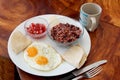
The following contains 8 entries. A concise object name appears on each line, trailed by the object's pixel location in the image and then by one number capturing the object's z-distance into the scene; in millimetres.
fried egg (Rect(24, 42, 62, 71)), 953
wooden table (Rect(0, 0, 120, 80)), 995
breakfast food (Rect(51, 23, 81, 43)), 1021
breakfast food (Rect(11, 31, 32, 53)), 1013
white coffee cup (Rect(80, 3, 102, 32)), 1074
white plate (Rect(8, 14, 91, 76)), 939
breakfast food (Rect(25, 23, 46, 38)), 1070
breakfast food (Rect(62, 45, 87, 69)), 963
